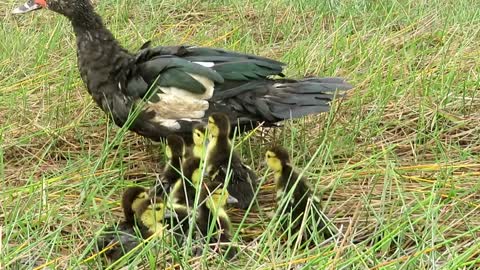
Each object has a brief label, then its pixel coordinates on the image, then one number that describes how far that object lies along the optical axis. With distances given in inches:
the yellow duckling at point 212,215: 171.3
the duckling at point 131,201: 176.2
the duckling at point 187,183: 185.6
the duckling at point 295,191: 177.1
